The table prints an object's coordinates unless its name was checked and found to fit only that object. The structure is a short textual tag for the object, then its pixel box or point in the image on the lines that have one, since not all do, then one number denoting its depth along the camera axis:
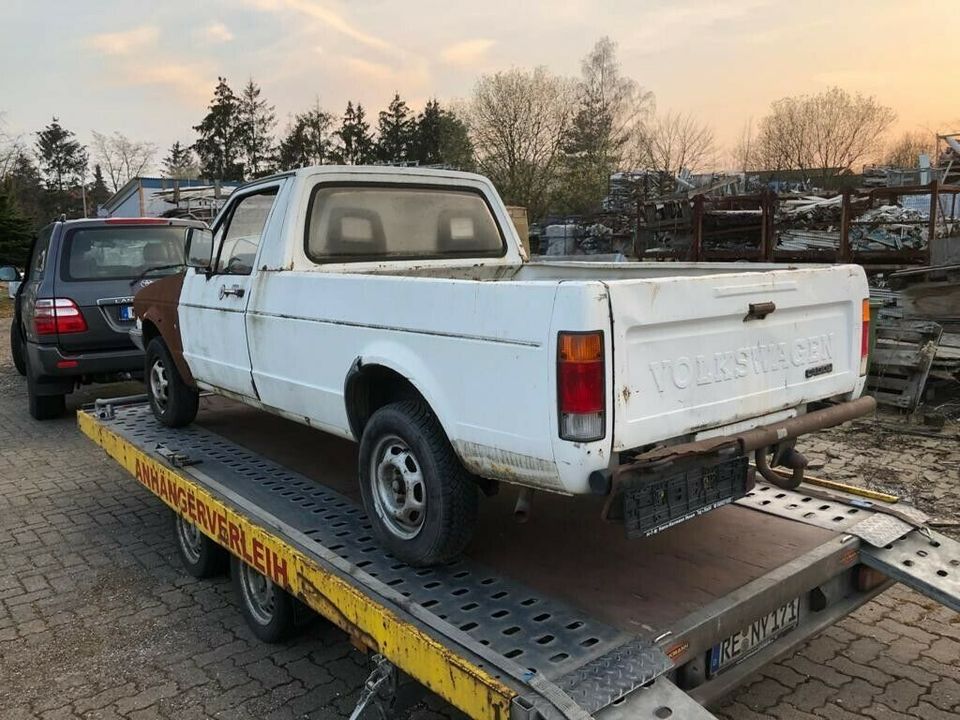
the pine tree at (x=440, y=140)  42.22
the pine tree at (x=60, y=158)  66.62
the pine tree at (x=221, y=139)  55.44
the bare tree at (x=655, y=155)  43.94
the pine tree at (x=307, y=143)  54.81
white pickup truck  2.44
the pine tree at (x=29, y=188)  53.71
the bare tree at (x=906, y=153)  46.51
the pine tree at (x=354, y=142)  55.66
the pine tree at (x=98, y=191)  67.46
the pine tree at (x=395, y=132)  55.66
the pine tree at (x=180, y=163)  62.71
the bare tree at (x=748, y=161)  49.55
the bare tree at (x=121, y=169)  66.94
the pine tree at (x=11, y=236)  29.88
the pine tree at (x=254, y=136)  55.66
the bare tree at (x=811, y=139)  46.41
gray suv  7.68
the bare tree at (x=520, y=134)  38.91
